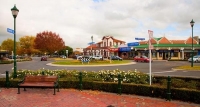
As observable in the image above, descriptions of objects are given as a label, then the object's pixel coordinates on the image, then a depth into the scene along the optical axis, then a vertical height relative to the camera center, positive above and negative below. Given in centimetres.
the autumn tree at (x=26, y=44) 6839 +572
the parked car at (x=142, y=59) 2981 -92
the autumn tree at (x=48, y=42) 5565 +551
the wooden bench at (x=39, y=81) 643 -128
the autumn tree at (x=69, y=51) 7619 +238
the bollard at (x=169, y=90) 550 -146
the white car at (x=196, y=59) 2908 -91
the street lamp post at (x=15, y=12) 788 +257
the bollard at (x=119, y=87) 627 -151
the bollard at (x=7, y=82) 724 -146
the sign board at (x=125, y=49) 4495 +205
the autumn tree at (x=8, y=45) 7002 +537
